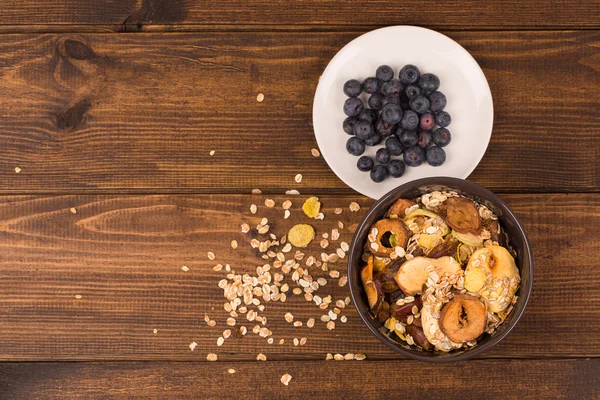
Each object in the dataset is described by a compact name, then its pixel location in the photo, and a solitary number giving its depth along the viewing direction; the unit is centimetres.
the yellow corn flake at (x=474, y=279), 87
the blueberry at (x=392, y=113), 96
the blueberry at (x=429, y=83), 98
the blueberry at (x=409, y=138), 97
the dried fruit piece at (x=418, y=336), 92
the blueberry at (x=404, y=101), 99
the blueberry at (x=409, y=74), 98
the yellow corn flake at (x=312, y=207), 106
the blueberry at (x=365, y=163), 100
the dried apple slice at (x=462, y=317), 88
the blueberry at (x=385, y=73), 98
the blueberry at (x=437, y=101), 98
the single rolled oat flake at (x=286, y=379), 107
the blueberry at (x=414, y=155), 98
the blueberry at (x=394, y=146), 98
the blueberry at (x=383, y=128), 98
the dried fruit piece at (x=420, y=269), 88
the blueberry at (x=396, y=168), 99
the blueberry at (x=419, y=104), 96
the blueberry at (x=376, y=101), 99
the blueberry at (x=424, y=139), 98
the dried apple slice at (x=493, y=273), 87
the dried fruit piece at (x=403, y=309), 91
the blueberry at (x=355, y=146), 99
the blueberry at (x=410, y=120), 97
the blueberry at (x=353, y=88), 99
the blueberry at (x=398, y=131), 98
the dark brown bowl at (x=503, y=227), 88
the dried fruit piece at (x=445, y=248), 89
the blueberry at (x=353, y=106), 98
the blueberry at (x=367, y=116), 99
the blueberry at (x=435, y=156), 98
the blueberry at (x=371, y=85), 99
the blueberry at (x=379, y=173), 100
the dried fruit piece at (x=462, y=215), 88
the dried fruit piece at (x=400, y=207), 93
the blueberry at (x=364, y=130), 97
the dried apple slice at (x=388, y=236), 90
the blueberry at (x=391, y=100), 98
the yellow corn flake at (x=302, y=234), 107
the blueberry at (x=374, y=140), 99
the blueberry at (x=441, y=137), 98
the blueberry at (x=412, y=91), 98
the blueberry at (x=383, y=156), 99
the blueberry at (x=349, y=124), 100
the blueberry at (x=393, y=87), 98
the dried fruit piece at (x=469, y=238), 88
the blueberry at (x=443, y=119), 98
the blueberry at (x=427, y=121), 97
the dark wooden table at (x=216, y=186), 107
